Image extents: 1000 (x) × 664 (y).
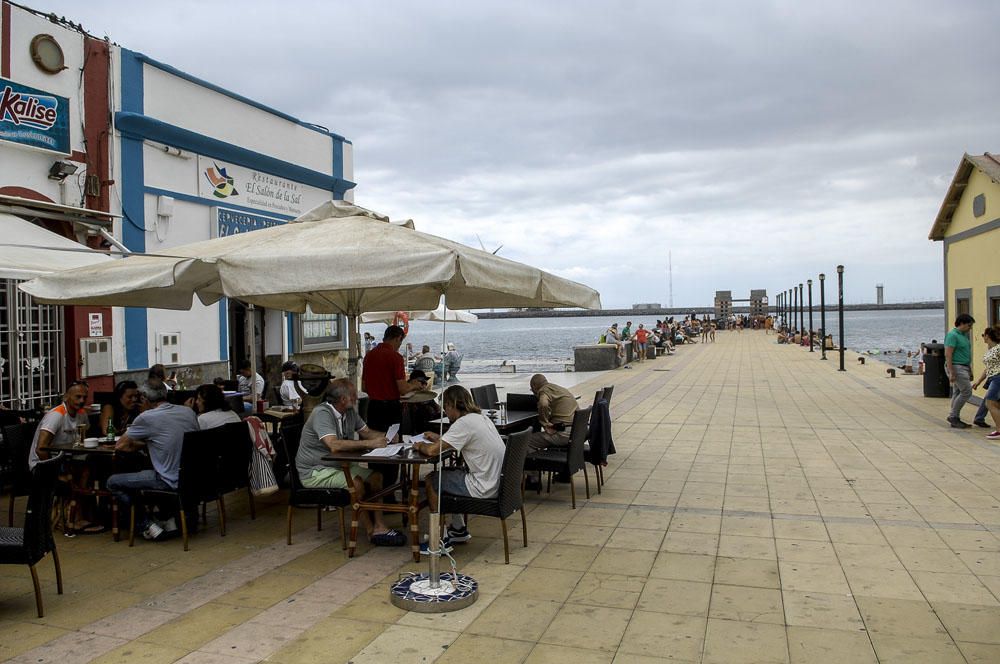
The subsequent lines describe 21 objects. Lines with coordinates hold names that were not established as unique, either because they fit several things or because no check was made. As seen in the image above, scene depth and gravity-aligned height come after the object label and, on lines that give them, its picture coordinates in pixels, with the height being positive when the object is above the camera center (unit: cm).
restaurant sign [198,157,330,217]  1227 +245
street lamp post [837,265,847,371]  2468 +114
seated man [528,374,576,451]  709 -81
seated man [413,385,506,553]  512 -83
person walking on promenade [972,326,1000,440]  1005 -72
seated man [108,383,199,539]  552 -83
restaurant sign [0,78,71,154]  888 +256
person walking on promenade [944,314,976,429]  1095 -59
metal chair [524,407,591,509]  646 -110
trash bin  1487 -97
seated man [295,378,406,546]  547 -83
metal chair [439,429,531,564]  507 -112
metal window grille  891 -19
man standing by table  758 -52
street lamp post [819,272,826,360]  3128 +108
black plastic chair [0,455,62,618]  417 -110
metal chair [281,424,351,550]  541 -116
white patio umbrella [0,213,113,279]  623 +72
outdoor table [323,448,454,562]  508 -110
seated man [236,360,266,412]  1010 -71
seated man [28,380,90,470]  581 -70
